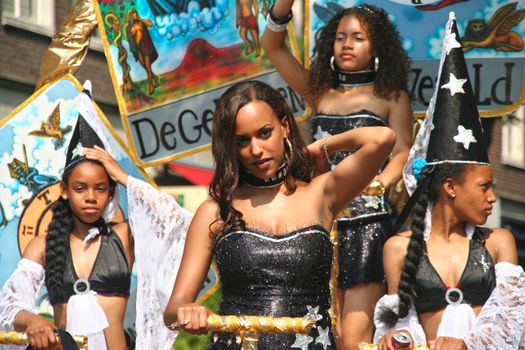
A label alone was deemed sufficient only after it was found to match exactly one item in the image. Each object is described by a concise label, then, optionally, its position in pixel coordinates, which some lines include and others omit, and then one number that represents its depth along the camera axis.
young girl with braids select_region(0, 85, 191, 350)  13.93
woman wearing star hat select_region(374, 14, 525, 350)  11.82
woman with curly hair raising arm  13.40
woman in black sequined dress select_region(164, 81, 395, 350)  10.13
